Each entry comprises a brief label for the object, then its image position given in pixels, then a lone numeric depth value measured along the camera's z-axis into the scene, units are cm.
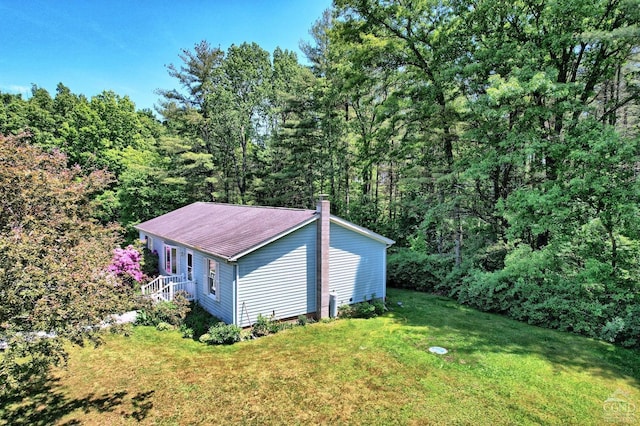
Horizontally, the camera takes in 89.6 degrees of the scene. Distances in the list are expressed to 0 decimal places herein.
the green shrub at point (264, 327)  1053
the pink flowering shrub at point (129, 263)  1334
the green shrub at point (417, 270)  1655
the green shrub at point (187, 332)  1048
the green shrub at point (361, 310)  1246
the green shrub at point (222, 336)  988
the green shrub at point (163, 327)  1099
